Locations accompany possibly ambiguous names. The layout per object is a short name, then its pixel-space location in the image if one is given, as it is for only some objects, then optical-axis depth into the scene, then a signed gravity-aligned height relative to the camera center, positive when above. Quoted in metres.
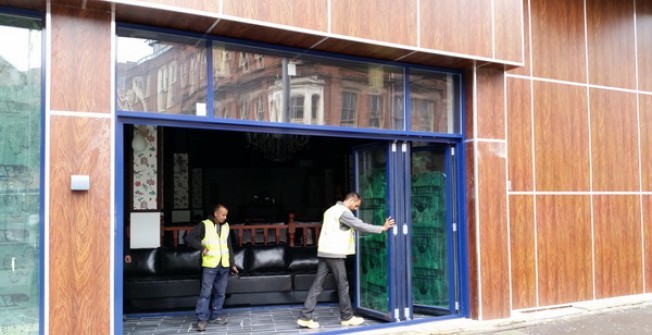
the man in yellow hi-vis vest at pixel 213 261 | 6.71 -0.81
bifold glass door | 6.82 -0.55
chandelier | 12.81 +1.10
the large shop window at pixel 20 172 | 4.74 +0.20
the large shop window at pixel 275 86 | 5.36 +1.13
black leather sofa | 7.46 -1.15
